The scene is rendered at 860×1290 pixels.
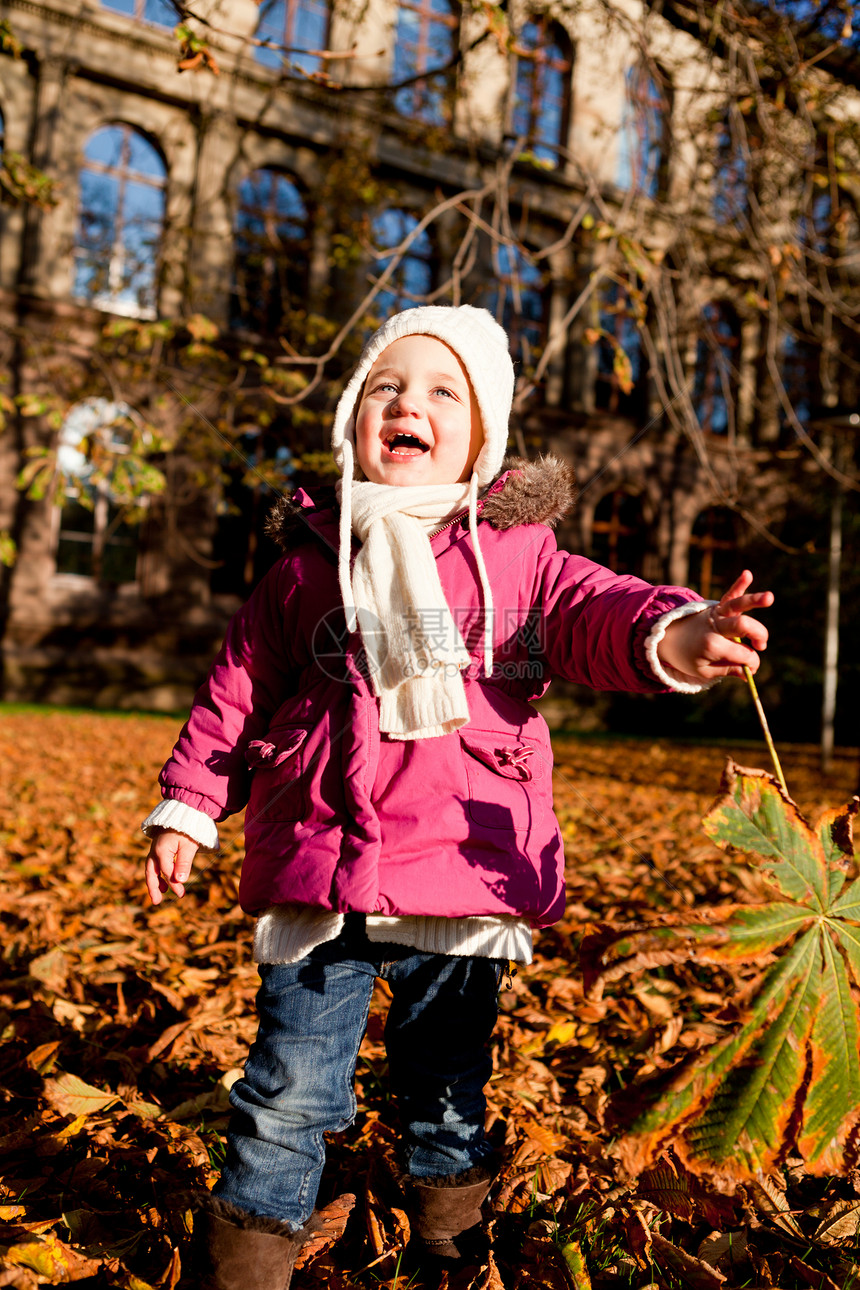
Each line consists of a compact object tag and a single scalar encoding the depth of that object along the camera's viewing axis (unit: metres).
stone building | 12.67
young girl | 1.44
